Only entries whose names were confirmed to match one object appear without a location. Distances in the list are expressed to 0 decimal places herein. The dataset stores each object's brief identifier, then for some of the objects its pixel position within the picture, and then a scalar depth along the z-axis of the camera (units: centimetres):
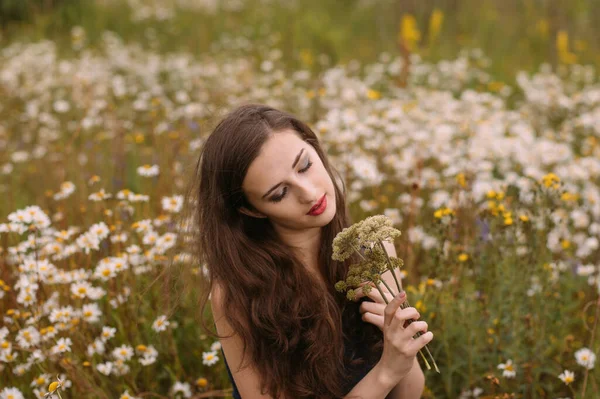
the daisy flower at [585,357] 196
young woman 164
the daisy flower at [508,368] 205
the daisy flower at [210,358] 212
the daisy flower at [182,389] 214
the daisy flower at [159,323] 209
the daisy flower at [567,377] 199
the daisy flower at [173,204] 259
